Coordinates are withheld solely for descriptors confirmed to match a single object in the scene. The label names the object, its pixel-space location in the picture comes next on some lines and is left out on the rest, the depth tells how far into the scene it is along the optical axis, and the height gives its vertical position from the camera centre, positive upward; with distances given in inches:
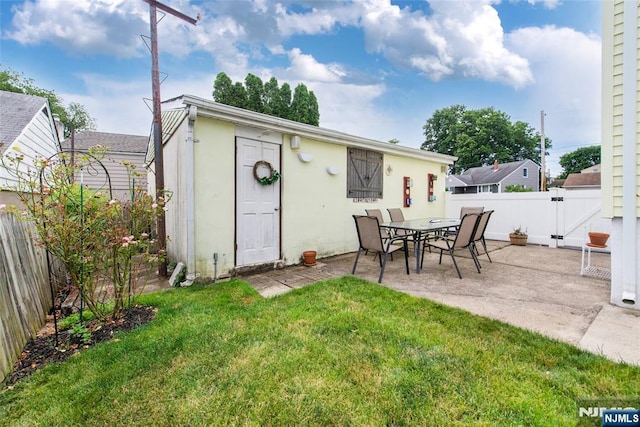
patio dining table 161.2 -12.9
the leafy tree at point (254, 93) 721.6 +320.7
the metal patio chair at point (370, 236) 149.8 -17.4
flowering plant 89.2 -6.5
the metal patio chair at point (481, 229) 173.2 -15.5
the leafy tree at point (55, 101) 711.1 +340.2
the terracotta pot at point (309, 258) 191.3 -36.8
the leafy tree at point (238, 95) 709.9 +306.8
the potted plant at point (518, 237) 260.0 -31.5
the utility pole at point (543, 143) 562.3 +147.6
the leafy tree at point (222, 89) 706.8 +322.3
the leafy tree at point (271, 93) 733.9 +321.6
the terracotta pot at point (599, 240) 157.6 -21.0
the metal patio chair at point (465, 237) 150.7 -18.2
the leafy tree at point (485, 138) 1080.2 +290.1
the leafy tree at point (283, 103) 730.8 +295.6
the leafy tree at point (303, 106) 732.0 +287.9
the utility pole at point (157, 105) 153.5 +62.3
